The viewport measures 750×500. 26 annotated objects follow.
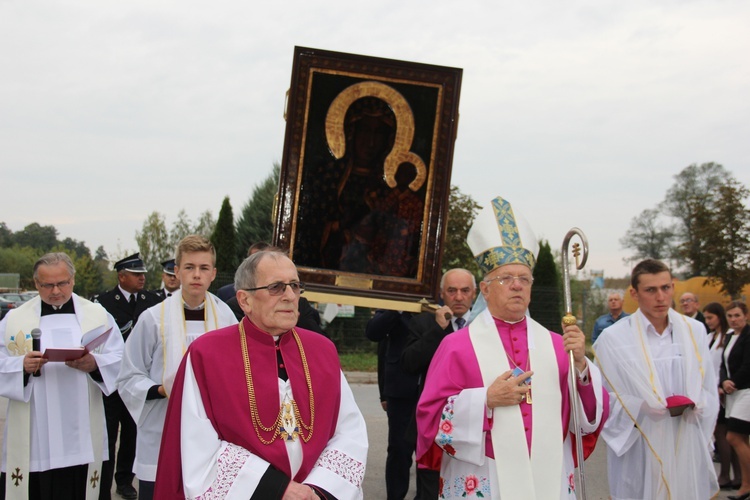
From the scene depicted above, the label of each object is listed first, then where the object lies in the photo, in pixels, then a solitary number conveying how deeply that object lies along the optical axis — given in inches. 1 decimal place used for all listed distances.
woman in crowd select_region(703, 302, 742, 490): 330.3
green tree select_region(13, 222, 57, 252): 3097.9
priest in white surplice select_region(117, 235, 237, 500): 185.9
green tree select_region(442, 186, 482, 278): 780.0
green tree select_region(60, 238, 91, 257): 2861.7
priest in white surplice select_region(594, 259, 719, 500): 189.0
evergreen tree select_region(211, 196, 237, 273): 832.9
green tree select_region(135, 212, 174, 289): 1199.4
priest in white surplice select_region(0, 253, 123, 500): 198.1
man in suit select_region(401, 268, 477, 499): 211.9
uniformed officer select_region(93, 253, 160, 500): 295.9
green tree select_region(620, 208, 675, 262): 2532.0
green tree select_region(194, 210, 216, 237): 1300.4
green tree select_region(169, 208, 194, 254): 1237.0
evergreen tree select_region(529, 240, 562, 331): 733.3
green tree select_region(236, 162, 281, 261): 1019.0
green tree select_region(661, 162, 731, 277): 2466.8
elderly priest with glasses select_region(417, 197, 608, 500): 150.9
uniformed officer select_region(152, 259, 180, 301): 310.7
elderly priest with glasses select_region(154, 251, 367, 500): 124.4
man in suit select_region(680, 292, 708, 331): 385.7
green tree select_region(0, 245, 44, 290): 2263.4
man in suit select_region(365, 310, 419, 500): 262.5
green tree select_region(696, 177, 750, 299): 1195.3
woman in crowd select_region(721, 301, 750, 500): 305.7
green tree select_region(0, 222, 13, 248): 3011.8
